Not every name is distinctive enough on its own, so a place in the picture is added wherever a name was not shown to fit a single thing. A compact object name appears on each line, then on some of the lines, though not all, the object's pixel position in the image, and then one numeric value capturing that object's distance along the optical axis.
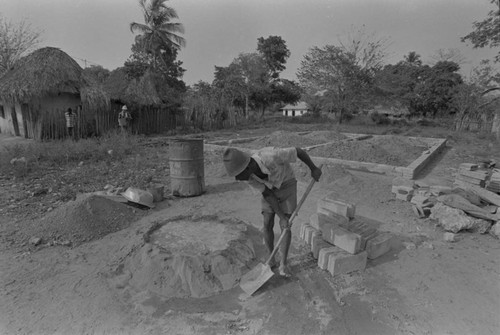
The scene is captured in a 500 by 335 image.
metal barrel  4.73
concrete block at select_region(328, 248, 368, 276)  2.66
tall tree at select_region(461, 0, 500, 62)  13.90
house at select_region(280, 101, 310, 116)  46.81
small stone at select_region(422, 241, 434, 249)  3.22
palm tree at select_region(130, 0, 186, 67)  19.28
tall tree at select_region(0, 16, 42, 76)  17.05
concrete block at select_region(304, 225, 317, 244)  3.19
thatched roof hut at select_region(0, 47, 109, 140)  10.05
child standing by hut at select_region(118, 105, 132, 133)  11.23
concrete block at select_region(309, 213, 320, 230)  3.34
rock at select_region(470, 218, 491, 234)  3.54
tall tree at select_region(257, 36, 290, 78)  28.55
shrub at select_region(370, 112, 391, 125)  24.75
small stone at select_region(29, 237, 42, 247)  3.19
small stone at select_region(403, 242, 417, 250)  3.21
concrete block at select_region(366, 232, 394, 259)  2.94
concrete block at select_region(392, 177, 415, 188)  4.88
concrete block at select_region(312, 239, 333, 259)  2.94
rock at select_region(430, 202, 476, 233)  3.54
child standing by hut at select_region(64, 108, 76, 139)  10.10
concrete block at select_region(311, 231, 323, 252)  3.00
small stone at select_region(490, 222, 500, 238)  3.41
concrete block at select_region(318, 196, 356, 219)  3.36
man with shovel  2.26
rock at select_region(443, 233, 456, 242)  3.36
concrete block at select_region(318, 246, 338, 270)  2.75
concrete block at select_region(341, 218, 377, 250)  3.13
